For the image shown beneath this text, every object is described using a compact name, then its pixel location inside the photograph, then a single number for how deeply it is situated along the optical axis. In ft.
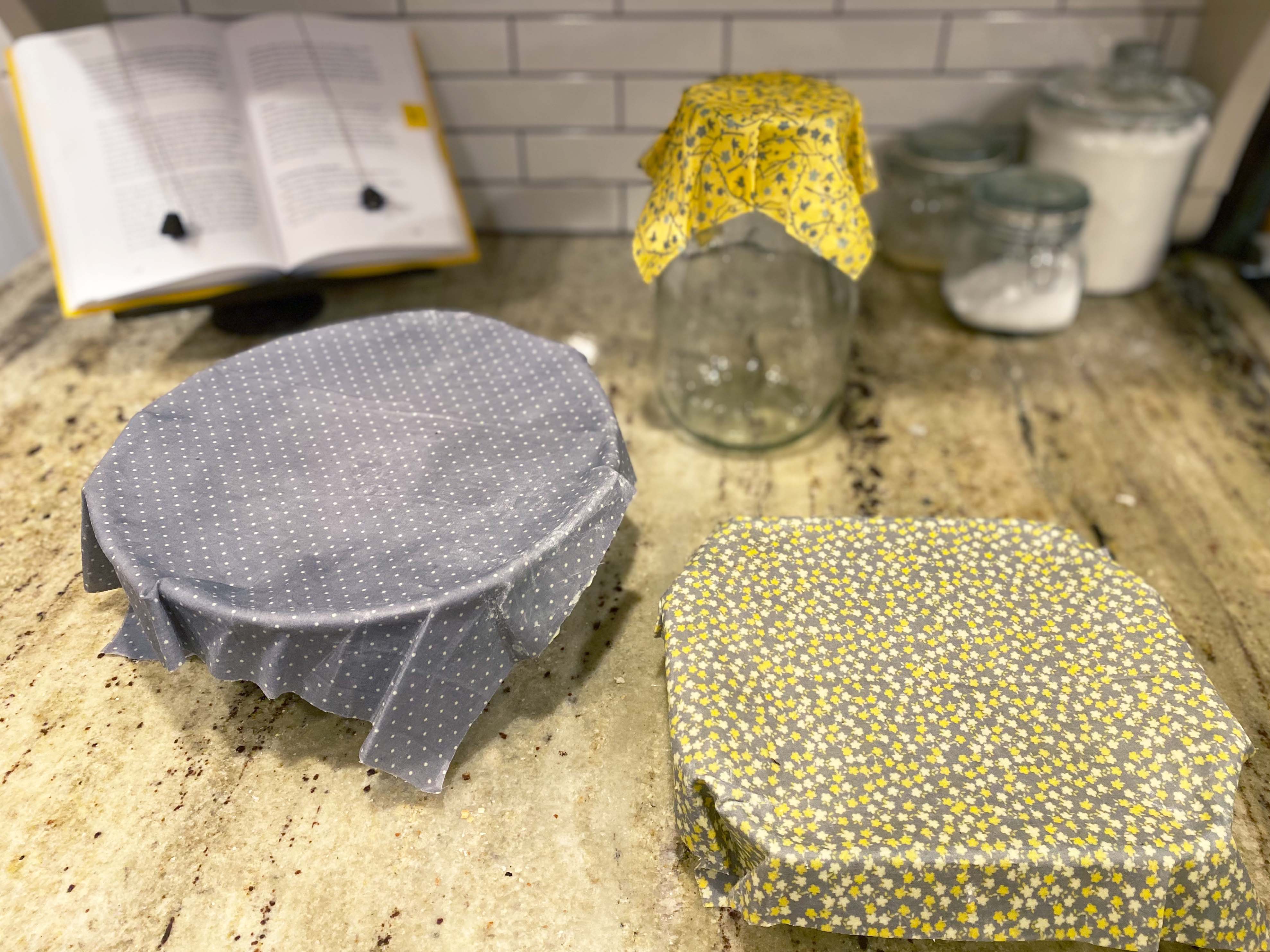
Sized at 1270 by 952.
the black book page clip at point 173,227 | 3.54
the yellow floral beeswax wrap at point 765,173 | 2.76
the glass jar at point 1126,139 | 4.00
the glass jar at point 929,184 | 4.25
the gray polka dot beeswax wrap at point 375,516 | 2.11
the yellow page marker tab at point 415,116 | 4.10
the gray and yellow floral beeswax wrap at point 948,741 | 1.88
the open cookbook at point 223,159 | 3.58
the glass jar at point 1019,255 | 3.80
